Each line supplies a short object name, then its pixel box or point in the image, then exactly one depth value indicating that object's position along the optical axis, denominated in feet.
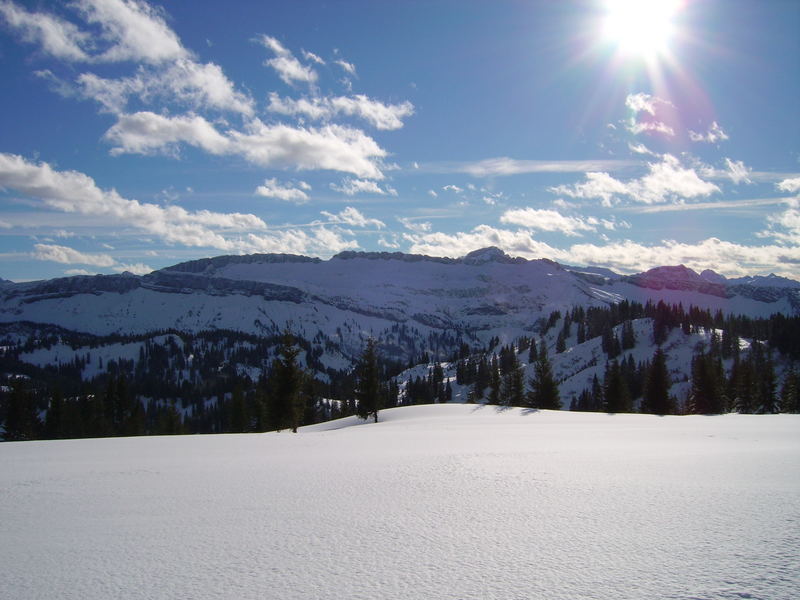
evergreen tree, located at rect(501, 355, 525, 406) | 226.99
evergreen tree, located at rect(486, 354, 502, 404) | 250.98
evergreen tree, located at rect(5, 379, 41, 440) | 180.04
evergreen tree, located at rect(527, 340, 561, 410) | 201.36
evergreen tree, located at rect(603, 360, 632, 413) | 203.31
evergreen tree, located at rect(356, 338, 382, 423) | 167.32
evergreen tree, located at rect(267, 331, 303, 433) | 135.85
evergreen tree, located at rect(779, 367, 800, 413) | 204.44
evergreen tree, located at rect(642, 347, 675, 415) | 189.67
